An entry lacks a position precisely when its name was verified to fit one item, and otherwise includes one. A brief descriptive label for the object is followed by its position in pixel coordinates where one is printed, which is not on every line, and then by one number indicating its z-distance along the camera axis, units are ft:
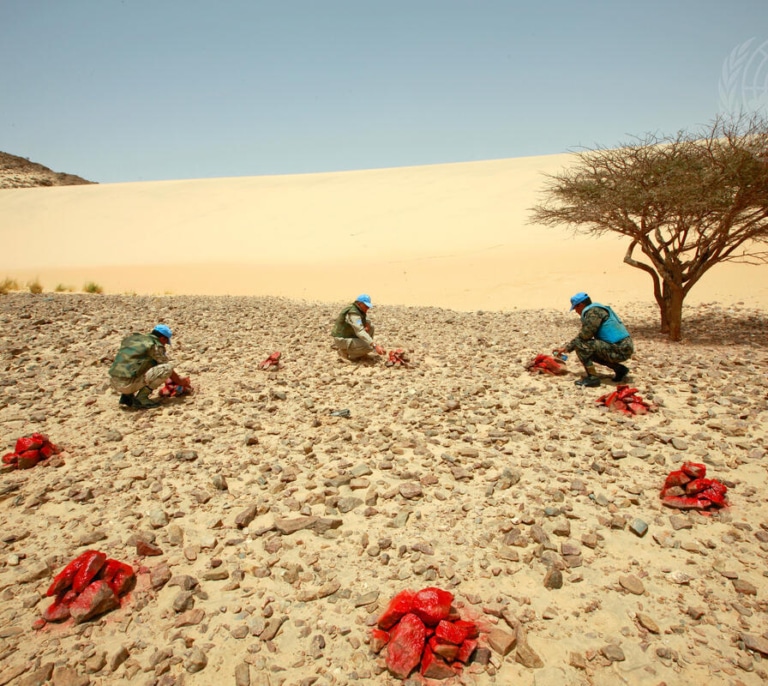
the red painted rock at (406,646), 8.18
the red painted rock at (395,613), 8.82
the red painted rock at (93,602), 9.23
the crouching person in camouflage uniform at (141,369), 18.30
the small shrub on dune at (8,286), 44.35
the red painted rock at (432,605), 8.63
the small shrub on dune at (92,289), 50.55
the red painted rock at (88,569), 9.61
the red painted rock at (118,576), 9.80
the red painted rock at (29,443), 14.66
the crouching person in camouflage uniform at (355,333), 22.59
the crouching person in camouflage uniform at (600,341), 19.83
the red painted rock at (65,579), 9.64
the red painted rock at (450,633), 8.39
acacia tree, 25.58
